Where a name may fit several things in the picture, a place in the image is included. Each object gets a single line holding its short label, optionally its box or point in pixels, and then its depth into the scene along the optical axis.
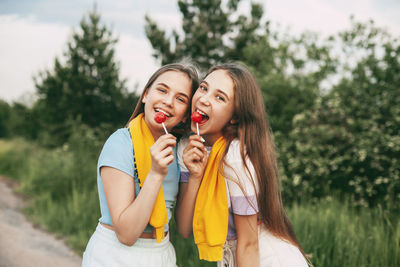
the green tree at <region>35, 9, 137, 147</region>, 11.42
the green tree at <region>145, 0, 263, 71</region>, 11.87
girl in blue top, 1.57
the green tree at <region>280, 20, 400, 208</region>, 5.06
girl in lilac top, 1.80
